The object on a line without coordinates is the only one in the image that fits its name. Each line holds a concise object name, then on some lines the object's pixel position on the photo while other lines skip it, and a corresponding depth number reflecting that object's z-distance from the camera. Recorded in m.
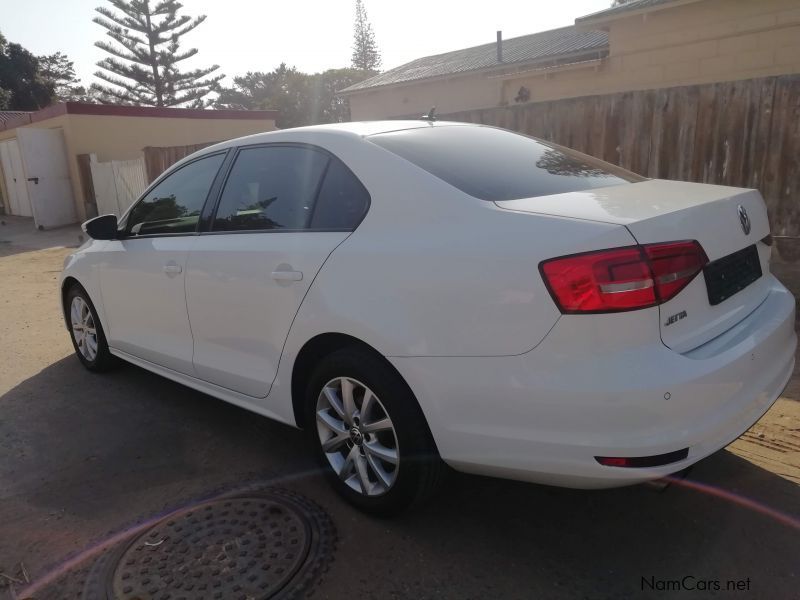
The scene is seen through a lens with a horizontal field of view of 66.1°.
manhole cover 2.38
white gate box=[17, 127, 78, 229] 17.23
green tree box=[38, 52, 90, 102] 50.41
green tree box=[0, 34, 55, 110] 43.03
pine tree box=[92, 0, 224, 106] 35.47
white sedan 2.02
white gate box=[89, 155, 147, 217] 14.70
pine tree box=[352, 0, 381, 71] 58.25
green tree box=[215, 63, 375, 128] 50.72
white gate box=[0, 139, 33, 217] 19.50
